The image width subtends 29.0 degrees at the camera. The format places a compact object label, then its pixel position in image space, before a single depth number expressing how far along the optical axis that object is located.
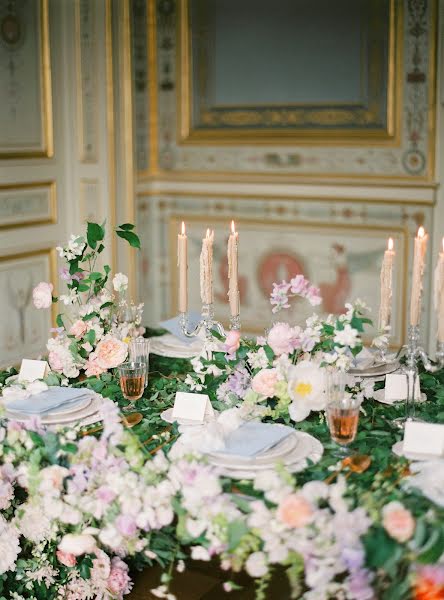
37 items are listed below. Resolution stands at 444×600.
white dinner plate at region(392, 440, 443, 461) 1.71
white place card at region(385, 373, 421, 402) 2.09
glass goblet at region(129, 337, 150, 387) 2.10
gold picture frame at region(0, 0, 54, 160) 4.44
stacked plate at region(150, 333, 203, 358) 2.55
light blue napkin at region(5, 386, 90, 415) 1.94
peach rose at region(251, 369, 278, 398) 1.92
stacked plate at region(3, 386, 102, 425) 1.93
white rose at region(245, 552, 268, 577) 1.42
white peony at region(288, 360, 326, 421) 1.87
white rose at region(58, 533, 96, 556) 1.65
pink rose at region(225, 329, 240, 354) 2.04
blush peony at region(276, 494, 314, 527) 1.41
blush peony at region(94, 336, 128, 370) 2.20
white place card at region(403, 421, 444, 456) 1.72
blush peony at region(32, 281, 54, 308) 2.25
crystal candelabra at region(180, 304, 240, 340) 2.19
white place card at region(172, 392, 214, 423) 1.94
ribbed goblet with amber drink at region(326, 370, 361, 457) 1.70
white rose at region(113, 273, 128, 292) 2.31
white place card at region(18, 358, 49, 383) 2.20
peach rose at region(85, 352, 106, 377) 2.22
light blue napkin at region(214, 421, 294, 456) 1.69
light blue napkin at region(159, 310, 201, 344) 2.64
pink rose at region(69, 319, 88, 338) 2.28
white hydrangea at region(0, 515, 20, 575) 1.93
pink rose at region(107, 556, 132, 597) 2.13
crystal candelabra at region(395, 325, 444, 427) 1.89
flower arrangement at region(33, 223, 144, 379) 2.22
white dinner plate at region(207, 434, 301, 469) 1.66
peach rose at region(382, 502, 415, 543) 1.39
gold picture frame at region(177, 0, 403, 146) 4.35
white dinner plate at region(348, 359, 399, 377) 2.30
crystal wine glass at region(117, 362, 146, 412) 2.01
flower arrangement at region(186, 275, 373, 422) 1.87
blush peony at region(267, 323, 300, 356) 1.97
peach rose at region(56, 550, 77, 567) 2.00
